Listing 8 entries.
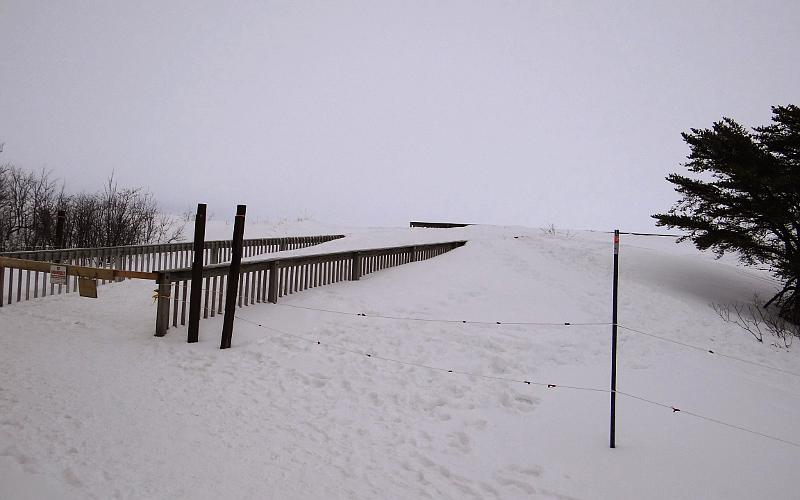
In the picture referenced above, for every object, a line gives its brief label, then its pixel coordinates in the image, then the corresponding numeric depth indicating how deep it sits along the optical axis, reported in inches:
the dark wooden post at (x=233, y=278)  236.2
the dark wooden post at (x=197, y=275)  241.0
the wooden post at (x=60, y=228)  471.2
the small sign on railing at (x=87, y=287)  259.8
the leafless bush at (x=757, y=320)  339.4
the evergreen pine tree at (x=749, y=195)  438.9
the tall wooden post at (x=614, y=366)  161.2
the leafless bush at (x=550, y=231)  800.3
